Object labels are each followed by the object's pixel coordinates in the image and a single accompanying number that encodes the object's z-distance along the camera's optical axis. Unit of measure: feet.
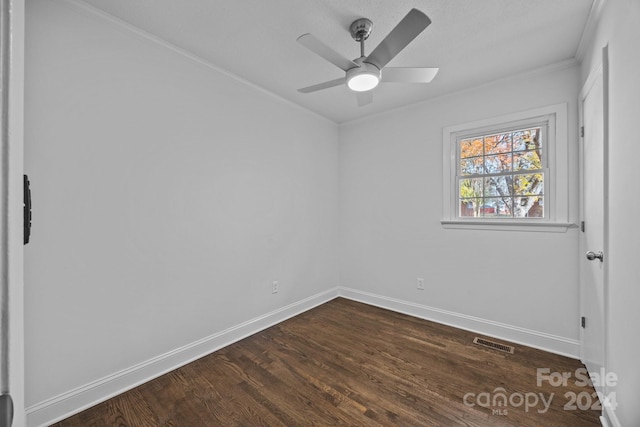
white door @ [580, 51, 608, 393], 5.63
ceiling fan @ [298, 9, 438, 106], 4.98
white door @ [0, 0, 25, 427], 1.21
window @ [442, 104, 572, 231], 8.05
